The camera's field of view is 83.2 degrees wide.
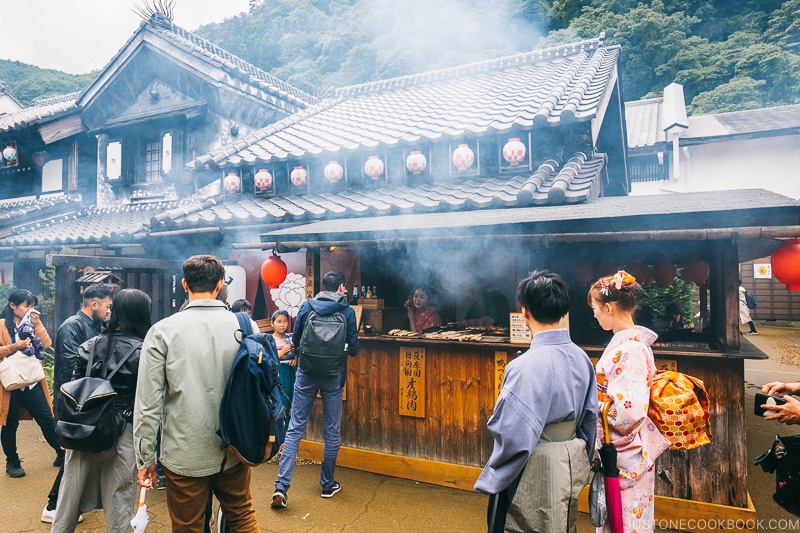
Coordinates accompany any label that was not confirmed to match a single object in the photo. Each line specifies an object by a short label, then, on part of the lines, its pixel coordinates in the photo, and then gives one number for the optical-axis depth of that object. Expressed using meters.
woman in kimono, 3.09
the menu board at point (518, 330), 5.15
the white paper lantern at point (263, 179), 8.98
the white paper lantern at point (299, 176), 8.63
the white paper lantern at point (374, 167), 7.93
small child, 6.20
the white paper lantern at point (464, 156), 7.35
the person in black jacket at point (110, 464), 3.52
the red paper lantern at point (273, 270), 6.46
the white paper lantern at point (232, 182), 9.41
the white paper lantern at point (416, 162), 7.65
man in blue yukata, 2.61
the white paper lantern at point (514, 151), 7.06
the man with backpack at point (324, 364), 4.99
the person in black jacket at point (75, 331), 4.52
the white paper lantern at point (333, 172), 8.33
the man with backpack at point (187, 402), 3.00
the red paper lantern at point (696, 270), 5.83
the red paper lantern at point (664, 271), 6.27
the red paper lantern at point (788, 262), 4.20
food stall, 4.36
